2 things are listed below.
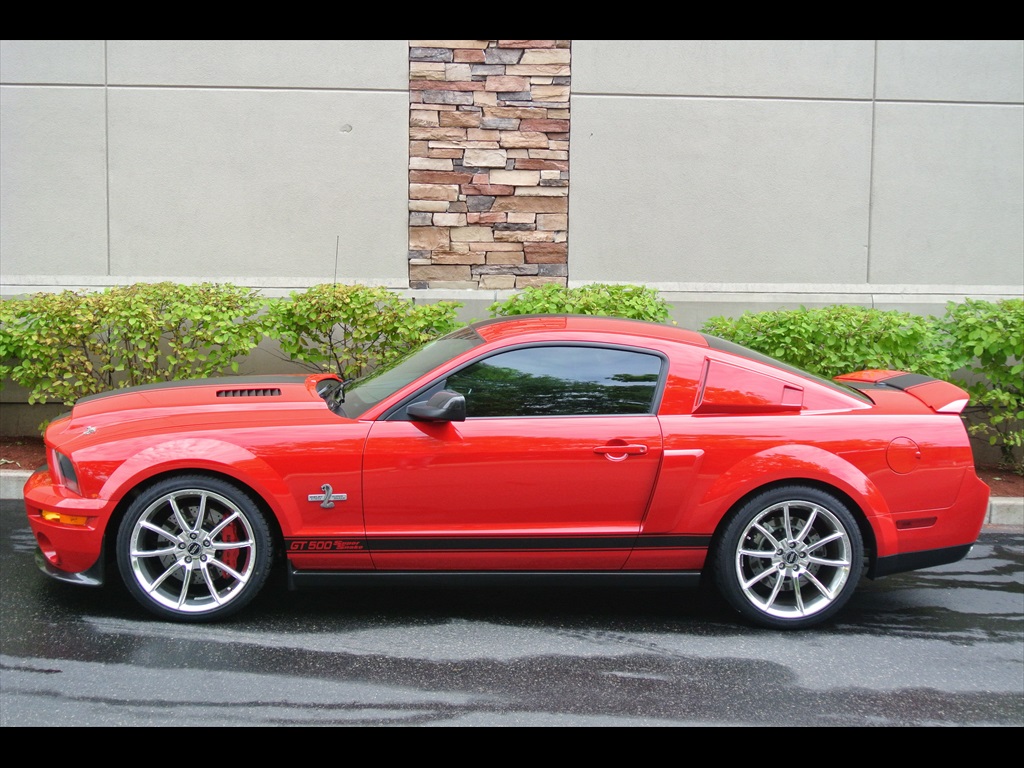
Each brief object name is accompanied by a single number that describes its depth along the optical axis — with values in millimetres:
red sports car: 4508
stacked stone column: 8977
